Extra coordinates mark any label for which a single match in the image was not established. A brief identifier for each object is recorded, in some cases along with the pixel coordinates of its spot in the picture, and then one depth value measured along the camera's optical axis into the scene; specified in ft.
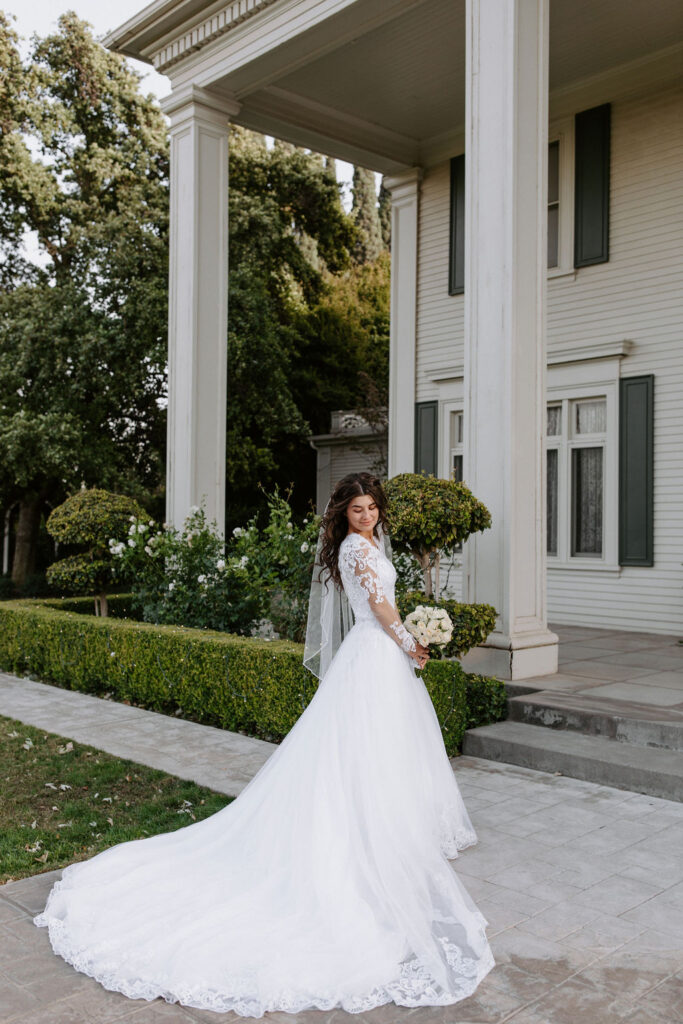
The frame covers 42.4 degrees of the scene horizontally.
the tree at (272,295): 62.65
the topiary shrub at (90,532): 32.86
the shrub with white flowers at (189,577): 28.60
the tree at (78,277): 56.24
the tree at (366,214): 111.14
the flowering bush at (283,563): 25.59
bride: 9.83
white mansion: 32.24
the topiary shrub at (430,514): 21.62
